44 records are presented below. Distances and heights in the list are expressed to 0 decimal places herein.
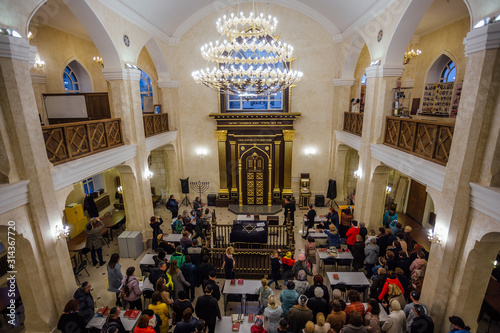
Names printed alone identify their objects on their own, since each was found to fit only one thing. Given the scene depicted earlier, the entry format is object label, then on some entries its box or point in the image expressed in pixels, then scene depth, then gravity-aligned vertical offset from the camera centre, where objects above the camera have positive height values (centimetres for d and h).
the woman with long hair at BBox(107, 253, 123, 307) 655 -415
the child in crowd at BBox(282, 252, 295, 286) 718 -426
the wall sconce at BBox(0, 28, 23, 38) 478 +130
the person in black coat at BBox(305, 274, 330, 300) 563 -380
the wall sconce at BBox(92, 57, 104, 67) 1202 +201
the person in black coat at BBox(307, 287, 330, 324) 527 -386
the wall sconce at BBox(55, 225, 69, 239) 601 -285
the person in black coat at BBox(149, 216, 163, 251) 905 -414
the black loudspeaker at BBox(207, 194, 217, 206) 1396 -484
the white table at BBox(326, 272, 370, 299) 662 -436
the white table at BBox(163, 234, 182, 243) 874 -433
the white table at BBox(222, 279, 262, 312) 633 -437
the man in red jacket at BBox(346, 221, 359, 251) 859 -417
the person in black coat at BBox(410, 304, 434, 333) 498 -403
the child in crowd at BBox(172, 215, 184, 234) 949 -419
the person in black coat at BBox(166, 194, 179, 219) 1098 -407
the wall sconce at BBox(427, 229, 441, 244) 575 -289
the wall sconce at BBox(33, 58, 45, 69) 996 +155
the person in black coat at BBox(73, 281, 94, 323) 567 -409
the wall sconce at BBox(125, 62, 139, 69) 870 +125
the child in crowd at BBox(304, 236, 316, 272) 771 -419
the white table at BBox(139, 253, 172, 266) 760 -439
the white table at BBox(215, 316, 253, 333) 524 -432
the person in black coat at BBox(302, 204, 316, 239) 1016 -427
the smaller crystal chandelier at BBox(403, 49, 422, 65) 989 +172
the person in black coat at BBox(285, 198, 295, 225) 1086 -408
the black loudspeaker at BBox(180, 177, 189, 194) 1382 -409
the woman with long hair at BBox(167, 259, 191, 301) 632 -399
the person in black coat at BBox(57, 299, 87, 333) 514 -404
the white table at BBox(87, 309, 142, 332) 538 -435
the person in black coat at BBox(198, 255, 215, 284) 658 -395
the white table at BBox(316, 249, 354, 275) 776 -439
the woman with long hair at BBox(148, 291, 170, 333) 530 -396
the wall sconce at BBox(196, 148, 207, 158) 1394 -249
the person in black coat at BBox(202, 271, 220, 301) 582 -385
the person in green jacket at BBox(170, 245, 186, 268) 689 -385
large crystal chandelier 610 +78
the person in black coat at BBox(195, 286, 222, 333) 533 -398
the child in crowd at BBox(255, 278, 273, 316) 581 -404
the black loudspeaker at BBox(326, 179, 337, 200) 1323 -420
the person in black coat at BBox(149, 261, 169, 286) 623 -385
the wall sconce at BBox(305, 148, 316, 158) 1368 -239
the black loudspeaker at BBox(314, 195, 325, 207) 1364 -486
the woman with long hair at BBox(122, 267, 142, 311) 617 -414
